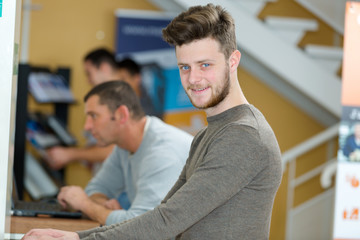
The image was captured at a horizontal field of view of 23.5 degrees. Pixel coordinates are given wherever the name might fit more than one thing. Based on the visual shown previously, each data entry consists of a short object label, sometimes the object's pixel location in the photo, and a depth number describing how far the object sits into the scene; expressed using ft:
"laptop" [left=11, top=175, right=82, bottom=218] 8.85
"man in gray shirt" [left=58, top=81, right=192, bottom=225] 9.16
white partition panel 6.85
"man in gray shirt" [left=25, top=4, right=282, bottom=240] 6.46
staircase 16.45
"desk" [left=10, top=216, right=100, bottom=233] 8.27
